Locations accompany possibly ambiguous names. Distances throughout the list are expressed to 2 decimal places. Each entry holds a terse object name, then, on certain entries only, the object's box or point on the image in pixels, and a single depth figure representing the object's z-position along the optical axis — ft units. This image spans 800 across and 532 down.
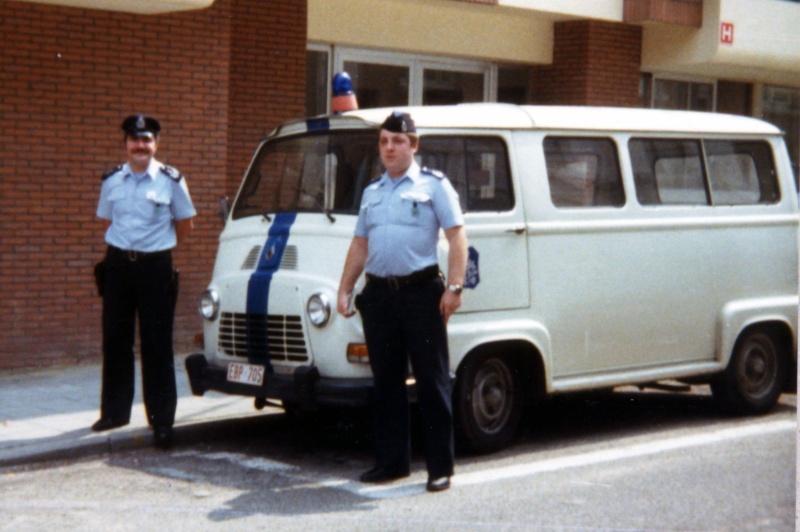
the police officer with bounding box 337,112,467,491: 23.48
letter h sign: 52.85
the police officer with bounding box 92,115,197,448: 27.14
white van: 25.96
